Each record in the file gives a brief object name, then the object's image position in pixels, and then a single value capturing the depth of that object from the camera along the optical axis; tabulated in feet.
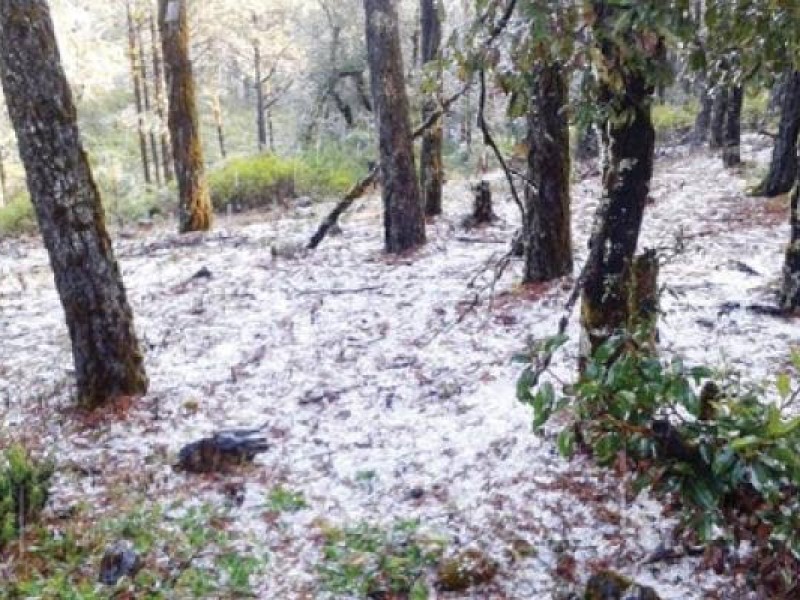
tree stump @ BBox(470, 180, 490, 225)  33.47
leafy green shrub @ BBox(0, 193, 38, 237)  47.57
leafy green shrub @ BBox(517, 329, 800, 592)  7.75
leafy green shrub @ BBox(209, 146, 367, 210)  52.42
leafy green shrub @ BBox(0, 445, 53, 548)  13.26
